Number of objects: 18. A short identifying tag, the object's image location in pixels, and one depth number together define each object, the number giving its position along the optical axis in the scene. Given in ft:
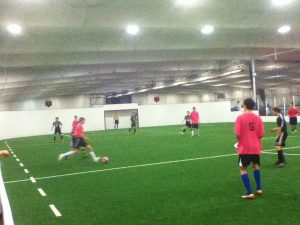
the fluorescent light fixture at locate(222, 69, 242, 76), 121.10
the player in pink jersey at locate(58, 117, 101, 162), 51.19
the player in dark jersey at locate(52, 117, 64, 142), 103.56
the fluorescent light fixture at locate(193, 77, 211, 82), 140.77
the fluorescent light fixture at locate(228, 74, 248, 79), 145.05
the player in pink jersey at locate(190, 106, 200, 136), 91.97
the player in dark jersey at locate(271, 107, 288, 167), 38.34
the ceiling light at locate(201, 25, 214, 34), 61.41
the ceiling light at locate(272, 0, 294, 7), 53.98
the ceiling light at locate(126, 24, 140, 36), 56.93
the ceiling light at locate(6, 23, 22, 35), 51.32
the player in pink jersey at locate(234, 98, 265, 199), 25.36
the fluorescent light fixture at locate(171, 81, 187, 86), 153.65
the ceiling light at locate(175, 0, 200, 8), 50.49
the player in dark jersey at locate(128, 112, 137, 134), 120.47
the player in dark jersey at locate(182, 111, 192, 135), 107.10
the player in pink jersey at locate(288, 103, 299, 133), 83.92
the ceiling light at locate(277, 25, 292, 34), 66.43
